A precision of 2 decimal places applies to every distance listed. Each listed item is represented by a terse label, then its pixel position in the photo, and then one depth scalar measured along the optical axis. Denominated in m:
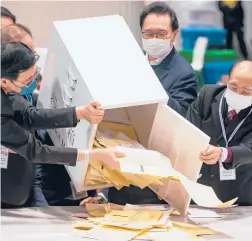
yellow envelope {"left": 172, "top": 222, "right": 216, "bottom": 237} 4.48
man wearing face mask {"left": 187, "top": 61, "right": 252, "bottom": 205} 4.84
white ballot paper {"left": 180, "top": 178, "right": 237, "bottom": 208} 4.55
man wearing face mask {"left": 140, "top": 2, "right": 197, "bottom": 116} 5.02
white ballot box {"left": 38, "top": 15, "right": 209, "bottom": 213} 4.60
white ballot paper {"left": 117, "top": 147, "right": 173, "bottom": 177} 4.51
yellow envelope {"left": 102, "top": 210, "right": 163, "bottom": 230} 4.48
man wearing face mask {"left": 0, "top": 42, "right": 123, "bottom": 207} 4.48
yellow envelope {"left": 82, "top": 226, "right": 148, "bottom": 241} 4.37
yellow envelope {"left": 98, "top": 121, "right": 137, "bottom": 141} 4.91
